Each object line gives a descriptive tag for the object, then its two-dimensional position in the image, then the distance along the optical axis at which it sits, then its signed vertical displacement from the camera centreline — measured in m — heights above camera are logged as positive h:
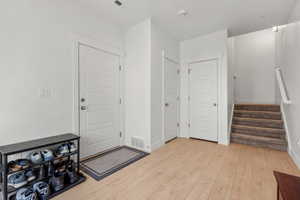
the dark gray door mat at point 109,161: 2.01 -1.09
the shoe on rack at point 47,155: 1.60 -0.68
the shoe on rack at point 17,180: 1.41 -0.86
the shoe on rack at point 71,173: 1.76 -0.99
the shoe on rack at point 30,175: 1.50 -0.87
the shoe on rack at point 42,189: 1.46 -1.00
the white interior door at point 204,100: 3.34 -0.02
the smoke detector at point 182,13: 2.47 +1.62
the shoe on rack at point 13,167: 1.40 -0.72
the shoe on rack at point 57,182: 1.62 -1.02
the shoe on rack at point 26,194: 1.36 -0.99
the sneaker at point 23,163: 1.45 -0.71
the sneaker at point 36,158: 1.53 -0.68
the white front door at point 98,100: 2.39 -0.02
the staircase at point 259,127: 2.99 -0.70
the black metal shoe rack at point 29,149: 1.32 -0.55
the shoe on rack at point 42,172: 1.60 -0.88
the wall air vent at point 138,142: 2.84 -0.94
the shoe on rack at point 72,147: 1.85 -0.68
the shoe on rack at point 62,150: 1.77 -0.68
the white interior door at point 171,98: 3.33 +0.02
